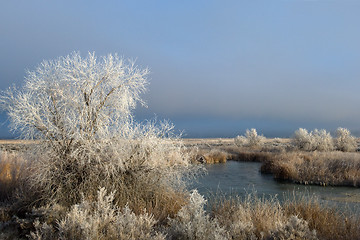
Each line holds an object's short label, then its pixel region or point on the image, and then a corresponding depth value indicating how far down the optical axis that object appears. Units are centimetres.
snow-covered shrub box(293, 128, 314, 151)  2888
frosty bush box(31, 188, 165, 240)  433
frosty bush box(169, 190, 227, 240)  448
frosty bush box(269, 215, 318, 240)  456
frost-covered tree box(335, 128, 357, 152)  2957
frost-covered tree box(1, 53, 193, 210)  671
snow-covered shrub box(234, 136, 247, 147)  3988
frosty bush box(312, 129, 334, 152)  2831
